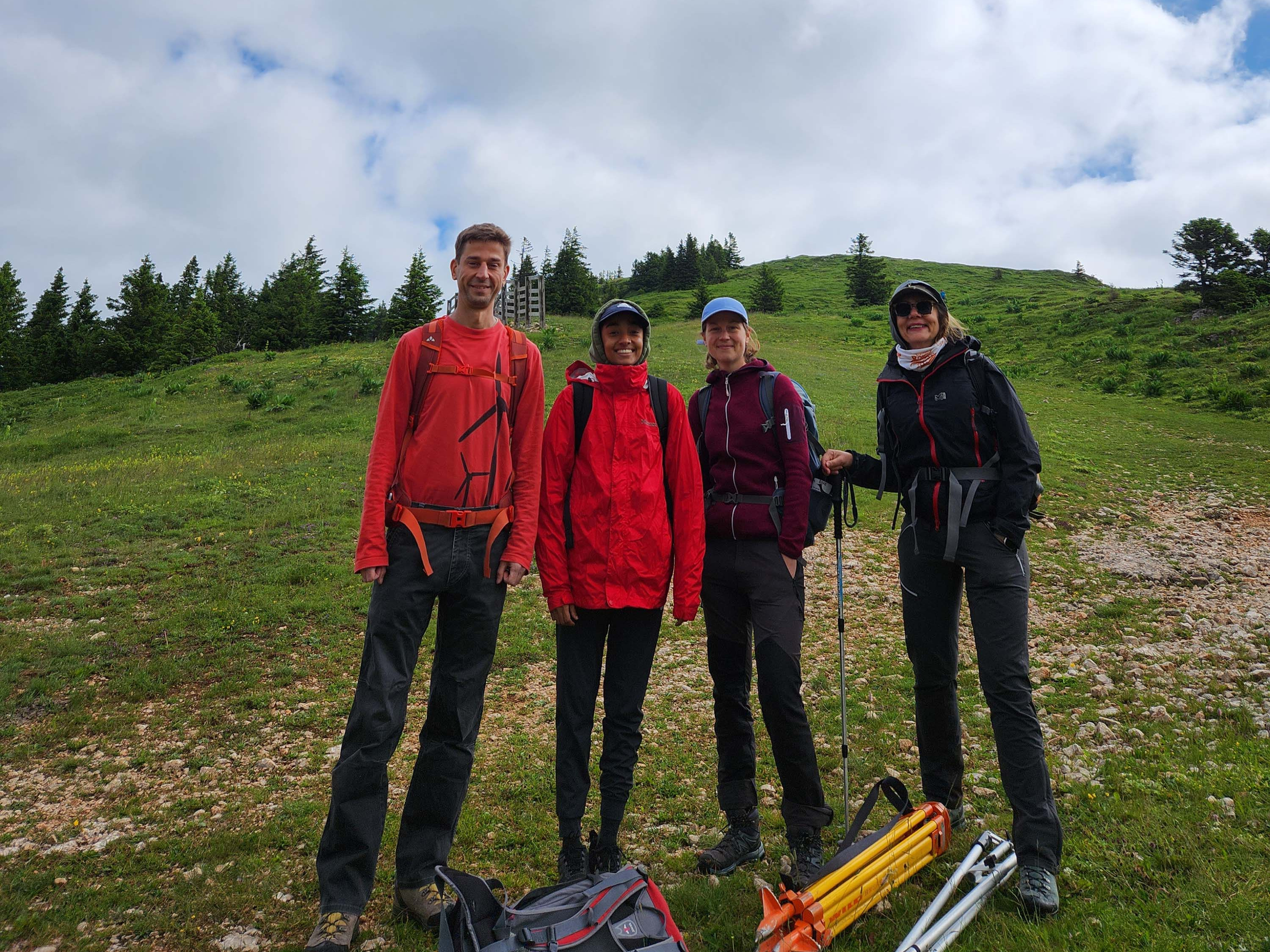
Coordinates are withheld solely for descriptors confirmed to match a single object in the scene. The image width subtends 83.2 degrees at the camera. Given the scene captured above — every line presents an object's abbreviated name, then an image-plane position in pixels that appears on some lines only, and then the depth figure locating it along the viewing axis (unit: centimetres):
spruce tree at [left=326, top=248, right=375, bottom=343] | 5147
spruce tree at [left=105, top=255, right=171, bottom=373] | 4888
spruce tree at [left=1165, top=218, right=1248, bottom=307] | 3956
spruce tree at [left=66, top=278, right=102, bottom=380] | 5178
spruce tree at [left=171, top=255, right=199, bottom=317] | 6825
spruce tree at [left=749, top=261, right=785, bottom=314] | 6172
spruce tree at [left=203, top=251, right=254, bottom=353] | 5891
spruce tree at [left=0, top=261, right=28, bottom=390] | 5291
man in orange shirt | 337
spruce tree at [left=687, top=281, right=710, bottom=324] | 5574
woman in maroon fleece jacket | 377
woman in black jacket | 364
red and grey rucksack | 271
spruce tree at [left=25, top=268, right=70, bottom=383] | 5278
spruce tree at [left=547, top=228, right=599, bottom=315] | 5506
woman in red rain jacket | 368
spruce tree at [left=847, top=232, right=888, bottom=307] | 6216
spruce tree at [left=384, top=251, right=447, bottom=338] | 4647
